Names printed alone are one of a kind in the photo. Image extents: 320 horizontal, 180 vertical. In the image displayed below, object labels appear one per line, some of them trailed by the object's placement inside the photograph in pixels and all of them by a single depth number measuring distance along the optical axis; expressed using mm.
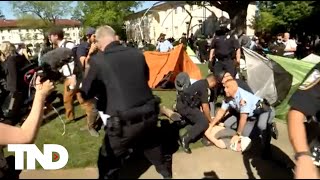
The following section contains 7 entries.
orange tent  5008
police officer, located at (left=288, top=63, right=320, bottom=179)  909
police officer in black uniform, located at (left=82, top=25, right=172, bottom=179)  1337
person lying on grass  2131
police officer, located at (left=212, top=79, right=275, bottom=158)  2457
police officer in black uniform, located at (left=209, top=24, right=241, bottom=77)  3398
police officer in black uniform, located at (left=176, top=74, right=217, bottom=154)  2761
